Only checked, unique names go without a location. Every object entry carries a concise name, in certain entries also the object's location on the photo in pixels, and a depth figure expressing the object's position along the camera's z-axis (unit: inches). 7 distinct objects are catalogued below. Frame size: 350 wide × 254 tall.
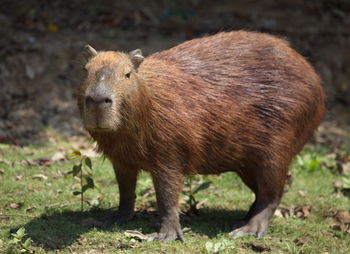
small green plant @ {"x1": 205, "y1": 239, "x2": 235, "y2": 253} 371.6
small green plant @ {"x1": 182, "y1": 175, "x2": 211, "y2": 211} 459.2
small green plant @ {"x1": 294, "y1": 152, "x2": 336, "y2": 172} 588.7
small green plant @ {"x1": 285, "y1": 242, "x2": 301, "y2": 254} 385.4
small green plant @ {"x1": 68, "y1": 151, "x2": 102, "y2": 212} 428.1
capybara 391.9
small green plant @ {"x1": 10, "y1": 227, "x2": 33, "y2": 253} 356.1
